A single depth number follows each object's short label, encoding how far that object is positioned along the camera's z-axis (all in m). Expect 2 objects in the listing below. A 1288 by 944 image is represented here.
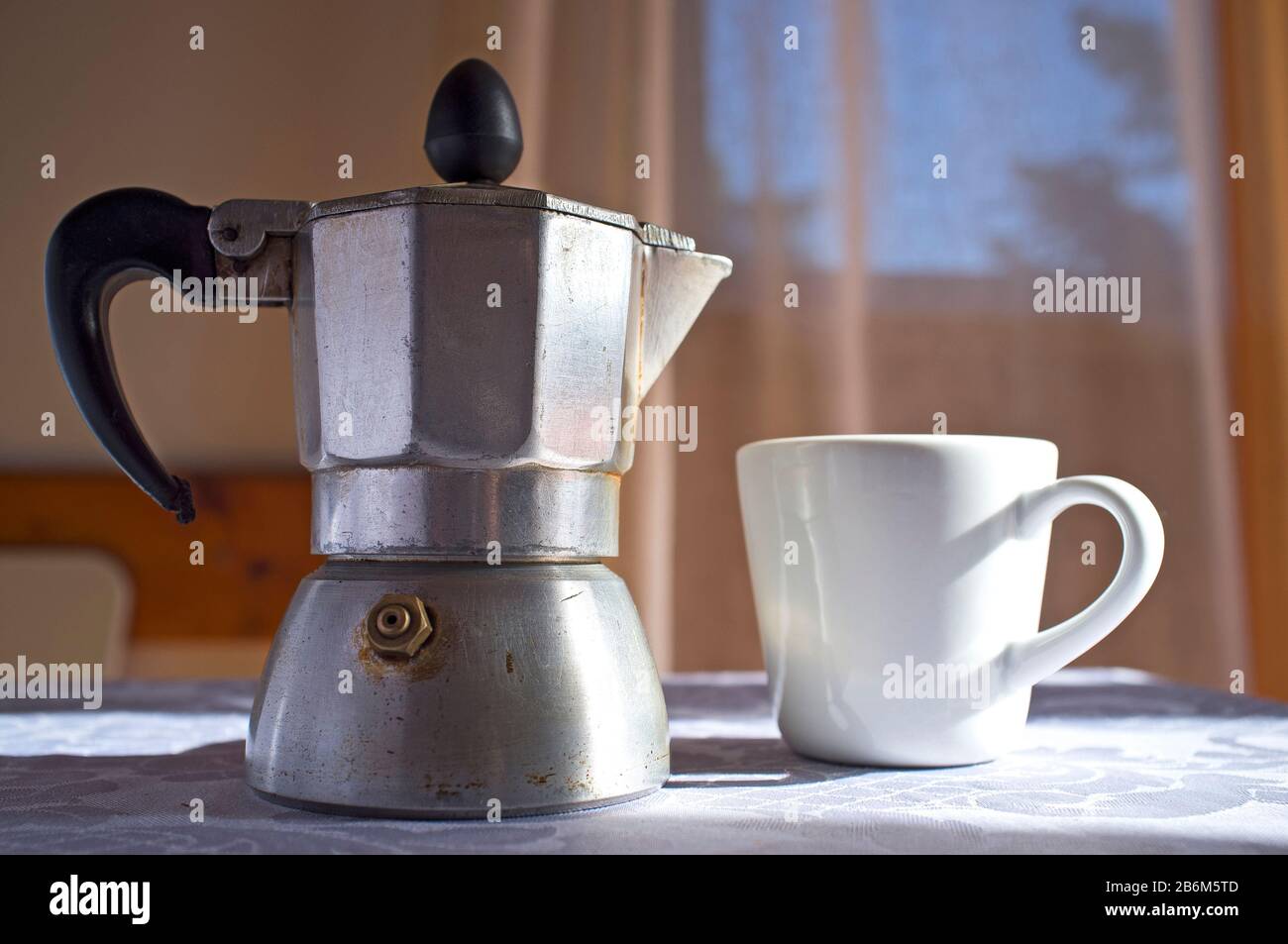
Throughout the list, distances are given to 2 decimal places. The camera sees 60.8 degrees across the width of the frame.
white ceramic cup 0.47
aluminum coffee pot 0.40
